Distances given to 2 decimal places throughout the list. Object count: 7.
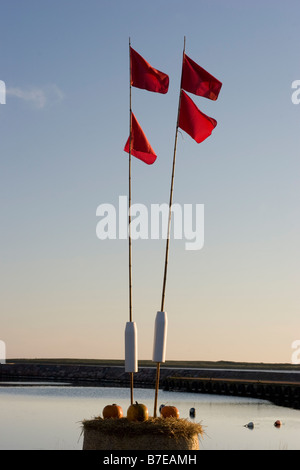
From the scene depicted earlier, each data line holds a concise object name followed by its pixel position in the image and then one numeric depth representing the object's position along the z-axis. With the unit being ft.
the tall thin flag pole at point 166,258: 73.05
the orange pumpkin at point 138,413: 69.56
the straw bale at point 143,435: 67.46
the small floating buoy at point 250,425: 176.35
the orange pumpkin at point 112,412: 71.97
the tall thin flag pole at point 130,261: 74.49
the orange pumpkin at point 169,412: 71.67
